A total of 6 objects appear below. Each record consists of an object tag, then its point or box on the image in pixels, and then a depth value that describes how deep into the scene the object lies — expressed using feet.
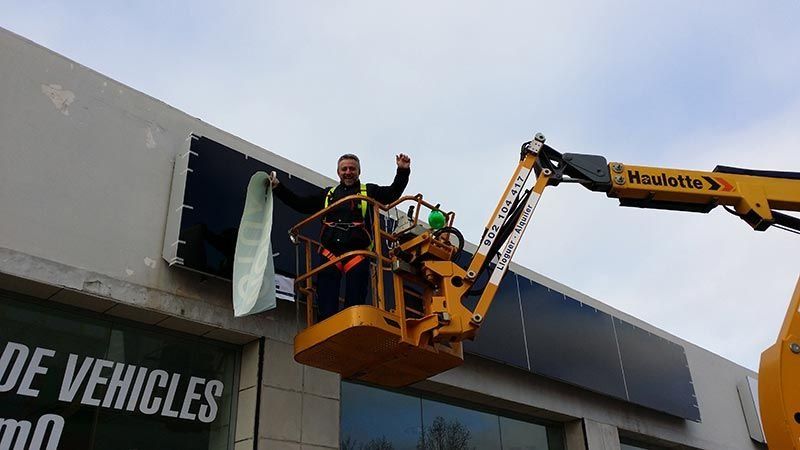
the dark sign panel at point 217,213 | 25.71
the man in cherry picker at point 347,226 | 24.20
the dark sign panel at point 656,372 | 46.21
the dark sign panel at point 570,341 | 39.78
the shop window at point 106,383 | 22.09
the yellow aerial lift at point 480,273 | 22.38
